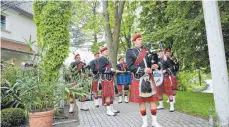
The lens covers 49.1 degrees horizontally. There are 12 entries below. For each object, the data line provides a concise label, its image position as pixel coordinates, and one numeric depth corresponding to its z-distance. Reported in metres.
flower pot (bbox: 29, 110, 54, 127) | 4.78
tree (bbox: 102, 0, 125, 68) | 11.19
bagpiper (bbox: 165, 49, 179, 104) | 6.90
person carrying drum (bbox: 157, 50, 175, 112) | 6.58
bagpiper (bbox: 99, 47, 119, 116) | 6.50
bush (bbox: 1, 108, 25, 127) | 5.42
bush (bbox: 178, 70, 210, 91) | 17.39
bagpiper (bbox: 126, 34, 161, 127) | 4.56
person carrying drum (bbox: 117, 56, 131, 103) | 7.96
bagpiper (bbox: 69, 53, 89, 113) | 6.96
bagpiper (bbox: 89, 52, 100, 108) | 7.30
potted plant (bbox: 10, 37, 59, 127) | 4.84
